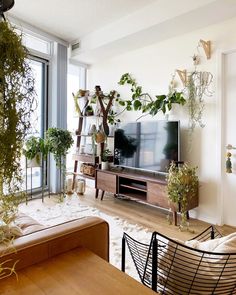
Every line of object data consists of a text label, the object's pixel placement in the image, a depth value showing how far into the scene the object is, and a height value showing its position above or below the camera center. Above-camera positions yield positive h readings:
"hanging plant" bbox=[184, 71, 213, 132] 3.32 +0.72
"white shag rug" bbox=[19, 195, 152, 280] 2.37 -0.98
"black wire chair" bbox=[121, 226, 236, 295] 1.09 -0.57
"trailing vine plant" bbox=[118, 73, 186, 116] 3.45 +0.71
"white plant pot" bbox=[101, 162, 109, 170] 4.26 -0.34
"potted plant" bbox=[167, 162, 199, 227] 3.02 -0.50
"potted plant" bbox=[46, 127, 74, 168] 4.05 +0.07
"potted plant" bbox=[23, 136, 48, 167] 3.99 -0.09
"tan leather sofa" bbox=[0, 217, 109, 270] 1.11 -0.48
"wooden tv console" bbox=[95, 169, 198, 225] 3.30 -0.61
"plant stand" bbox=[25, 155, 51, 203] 4.45 -0.55
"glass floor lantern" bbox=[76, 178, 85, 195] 4.61 -0.76
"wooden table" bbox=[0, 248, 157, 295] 0.95 -0.55
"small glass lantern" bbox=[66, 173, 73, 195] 4.57 -0.74
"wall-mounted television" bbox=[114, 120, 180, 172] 3.42 +0.02
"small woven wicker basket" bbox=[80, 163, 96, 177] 4.52 -0.42
